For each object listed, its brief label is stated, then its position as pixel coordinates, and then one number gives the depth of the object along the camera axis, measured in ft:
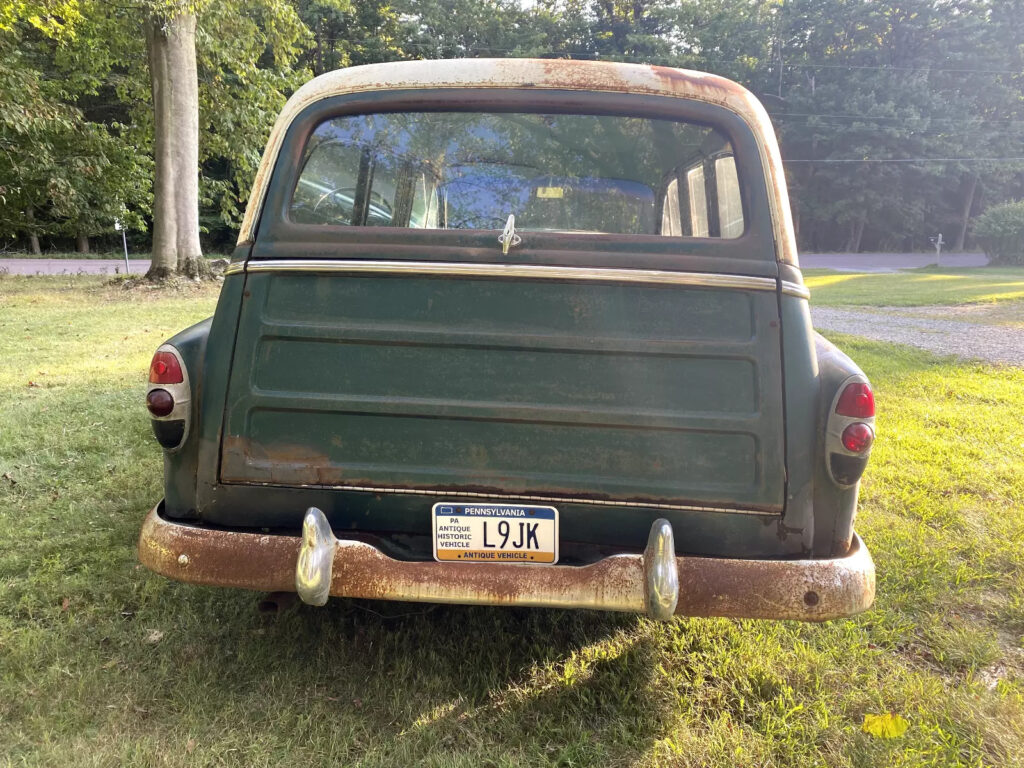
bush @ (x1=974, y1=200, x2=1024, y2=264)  91.50
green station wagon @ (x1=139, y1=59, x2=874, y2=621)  6.47
